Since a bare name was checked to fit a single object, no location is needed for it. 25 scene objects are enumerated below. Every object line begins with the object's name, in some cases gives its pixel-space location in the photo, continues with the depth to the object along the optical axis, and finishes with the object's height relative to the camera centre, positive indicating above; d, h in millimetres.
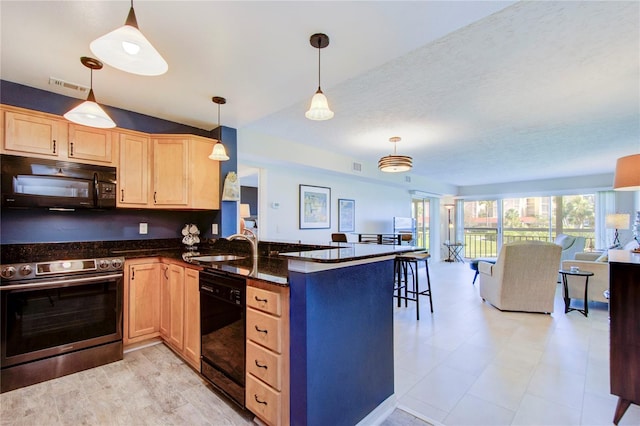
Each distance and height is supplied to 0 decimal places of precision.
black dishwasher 1852 -807
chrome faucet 2473 -221
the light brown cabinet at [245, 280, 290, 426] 1589 -791
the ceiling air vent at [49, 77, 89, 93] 2396 +1077
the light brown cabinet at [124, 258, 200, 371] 2379 -836
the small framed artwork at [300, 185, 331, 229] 5359 +125
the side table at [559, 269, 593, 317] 3859 -998
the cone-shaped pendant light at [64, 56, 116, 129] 1822 +622
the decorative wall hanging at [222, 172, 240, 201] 3367 +290
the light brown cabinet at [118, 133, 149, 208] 2924 +423
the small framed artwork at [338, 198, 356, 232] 6105 -30
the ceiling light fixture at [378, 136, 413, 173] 3857 +669
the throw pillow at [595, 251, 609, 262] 4341 -656
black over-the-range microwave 2355 +250
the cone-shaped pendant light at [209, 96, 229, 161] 2793 +582
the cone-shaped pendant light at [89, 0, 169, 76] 1156 +682
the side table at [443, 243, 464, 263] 9164 -1198
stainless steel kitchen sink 2840 -445
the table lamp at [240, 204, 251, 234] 4375 +33
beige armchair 3861 -826
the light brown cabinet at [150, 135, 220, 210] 3113 +438
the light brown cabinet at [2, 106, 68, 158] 2344 +663
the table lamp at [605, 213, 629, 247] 5391 -116
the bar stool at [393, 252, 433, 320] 3711 -691
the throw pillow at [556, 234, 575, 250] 6496 -591
